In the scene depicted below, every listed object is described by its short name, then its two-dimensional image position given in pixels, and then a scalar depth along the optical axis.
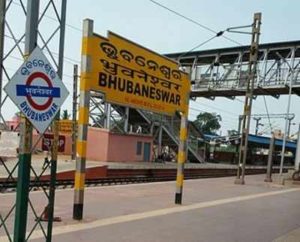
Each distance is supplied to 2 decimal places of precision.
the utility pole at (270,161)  19.57
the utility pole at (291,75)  23.15
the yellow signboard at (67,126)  27.57
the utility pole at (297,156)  22.31
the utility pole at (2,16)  4.24
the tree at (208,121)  83.84
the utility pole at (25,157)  4.10
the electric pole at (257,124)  56.88
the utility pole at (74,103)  22.66
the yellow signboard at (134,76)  7.92
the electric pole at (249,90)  17.35
